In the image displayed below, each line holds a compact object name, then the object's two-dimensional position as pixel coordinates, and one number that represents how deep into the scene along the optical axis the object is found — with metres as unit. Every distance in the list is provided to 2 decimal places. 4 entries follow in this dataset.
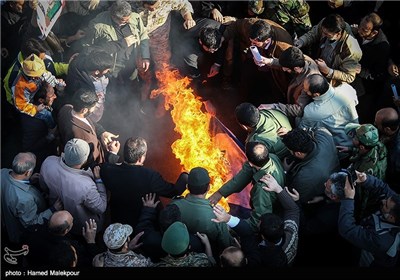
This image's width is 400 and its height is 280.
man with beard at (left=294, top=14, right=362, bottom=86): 6.65
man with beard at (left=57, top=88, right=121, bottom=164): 6.22
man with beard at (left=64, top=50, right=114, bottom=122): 6.59
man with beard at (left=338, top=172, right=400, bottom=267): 5.56
